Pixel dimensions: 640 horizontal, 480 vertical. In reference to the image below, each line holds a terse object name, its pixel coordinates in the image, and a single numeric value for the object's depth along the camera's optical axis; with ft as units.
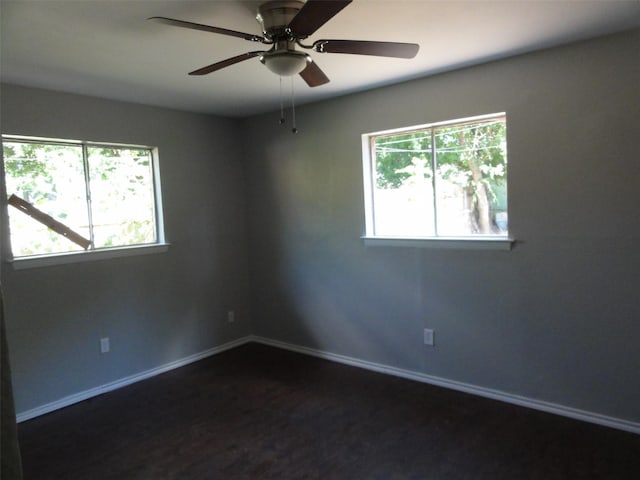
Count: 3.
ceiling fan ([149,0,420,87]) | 5.93
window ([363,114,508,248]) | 10.06
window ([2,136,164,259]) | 10.16
